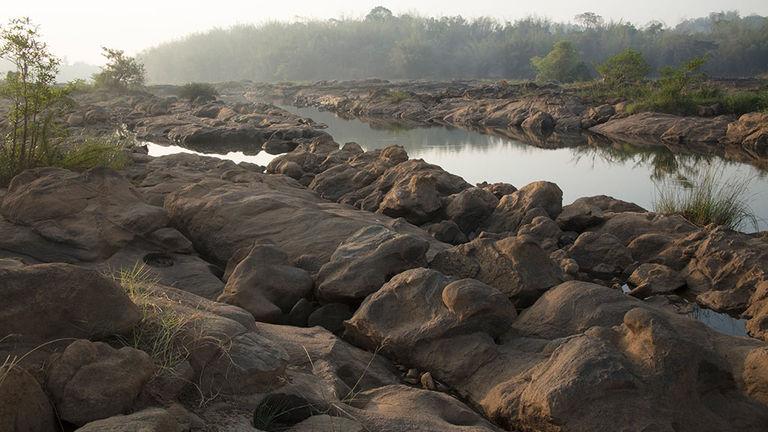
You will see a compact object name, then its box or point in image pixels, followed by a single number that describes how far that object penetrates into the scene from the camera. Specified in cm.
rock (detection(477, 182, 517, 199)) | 1213
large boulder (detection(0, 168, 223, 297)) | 675
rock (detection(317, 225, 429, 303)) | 632
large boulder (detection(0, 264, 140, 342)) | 375
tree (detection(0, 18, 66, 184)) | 810
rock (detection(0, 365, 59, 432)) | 301
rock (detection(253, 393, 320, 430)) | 365
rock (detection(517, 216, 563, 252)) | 911
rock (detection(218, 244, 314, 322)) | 609
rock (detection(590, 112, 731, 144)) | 2212
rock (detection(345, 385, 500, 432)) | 388
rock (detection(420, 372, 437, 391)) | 508
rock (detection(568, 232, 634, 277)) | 858
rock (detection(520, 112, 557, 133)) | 2721
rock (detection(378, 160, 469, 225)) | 1005
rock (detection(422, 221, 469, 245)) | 938
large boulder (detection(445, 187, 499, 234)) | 1020
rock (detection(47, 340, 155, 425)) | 323
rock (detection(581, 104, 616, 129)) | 2682
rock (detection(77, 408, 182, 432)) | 288
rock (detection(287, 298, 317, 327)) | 633
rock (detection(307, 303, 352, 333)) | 620
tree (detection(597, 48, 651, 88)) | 3350
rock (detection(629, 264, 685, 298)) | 779
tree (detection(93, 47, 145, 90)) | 3741
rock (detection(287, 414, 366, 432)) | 360
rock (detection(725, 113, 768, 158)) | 1984
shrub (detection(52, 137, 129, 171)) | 920
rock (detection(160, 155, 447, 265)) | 794
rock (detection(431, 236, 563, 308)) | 628
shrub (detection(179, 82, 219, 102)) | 3828
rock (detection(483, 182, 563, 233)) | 1005
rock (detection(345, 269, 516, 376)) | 530
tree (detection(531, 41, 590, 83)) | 4841
